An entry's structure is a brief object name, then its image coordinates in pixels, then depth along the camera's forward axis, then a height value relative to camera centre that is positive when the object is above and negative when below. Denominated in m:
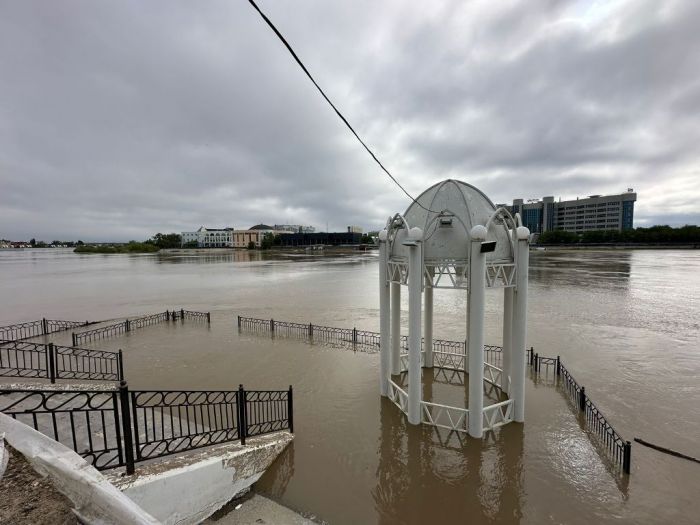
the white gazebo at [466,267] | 7.93 -0.76
